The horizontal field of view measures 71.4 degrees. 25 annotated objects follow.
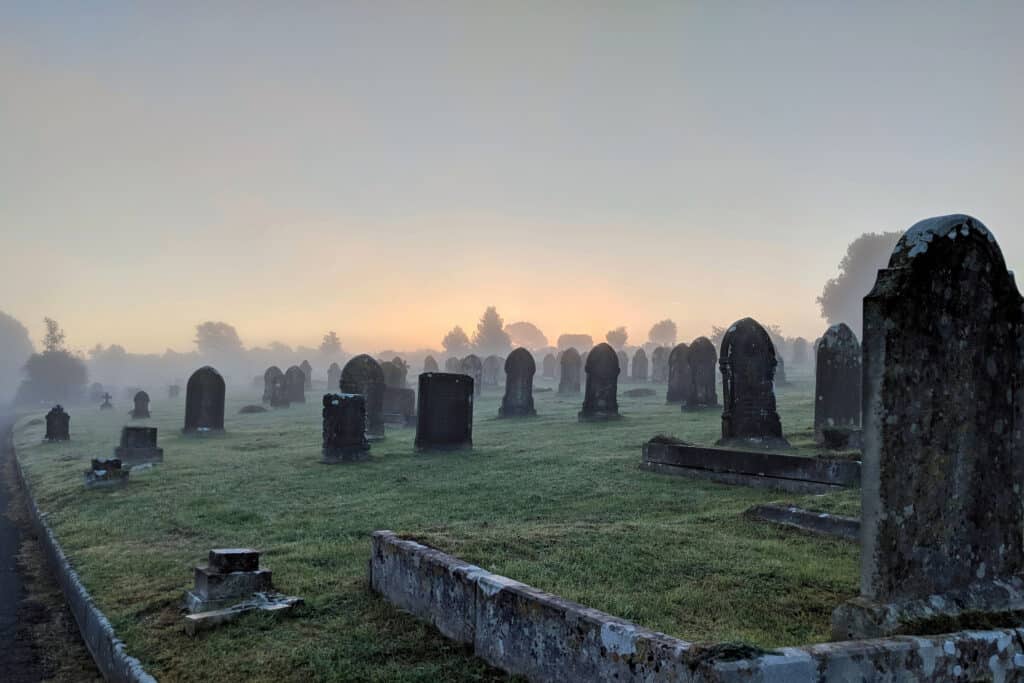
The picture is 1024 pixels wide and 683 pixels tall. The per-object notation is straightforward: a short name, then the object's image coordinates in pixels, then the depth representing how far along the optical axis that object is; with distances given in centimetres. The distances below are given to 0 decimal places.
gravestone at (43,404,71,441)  2802
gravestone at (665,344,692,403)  3053
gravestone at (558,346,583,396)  4166
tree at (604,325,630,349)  13229
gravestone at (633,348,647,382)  5347
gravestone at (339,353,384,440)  2320
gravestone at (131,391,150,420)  3788
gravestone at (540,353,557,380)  7038
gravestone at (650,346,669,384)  5050
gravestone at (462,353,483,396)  4362
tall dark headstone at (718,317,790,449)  1641
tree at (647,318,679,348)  14688
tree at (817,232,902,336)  8775
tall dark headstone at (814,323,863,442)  1817
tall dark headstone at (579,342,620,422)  2461
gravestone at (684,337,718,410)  2603
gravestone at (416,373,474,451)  1841
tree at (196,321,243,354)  16988
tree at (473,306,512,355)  11938
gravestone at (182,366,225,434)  2658
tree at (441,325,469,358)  13350
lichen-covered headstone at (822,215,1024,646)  467
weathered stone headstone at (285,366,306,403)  4450
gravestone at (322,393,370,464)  1769
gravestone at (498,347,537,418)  2798
